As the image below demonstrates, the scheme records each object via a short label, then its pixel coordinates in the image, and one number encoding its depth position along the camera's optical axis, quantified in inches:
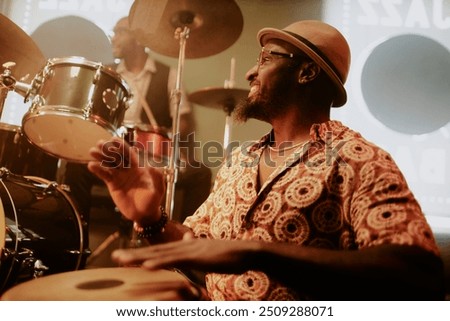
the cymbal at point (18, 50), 68.1
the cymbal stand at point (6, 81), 65.5
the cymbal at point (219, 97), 82.7
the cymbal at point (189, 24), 75.1
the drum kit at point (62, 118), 59.7
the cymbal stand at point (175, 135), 70.2
